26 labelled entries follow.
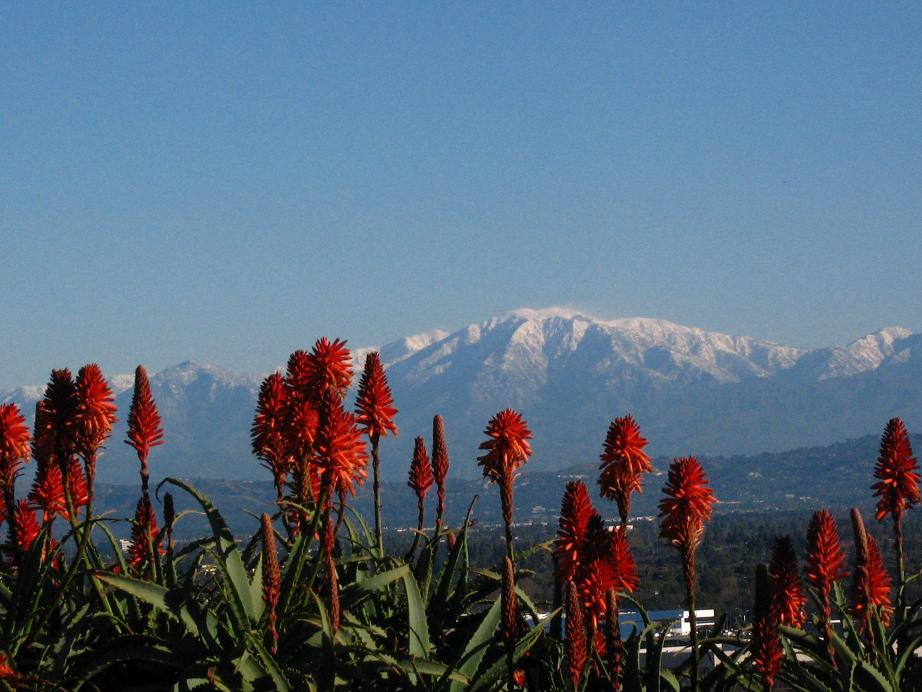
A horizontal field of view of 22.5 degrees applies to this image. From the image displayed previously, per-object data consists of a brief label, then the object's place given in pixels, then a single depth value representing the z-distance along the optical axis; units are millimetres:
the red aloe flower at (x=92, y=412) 15256
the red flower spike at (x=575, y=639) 12541
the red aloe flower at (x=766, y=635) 12560
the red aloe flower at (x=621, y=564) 14379
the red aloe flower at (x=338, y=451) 14261
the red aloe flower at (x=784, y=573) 14078
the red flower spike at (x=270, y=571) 12351
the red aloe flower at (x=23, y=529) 16433
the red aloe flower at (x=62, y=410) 15282
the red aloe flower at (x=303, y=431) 15033
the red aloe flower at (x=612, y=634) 14026
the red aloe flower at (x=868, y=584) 15897
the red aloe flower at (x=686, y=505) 14340
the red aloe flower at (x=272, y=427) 16381
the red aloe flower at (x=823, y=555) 14824
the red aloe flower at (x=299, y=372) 16394
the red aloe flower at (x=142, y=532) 16015
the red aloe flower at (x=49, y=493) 17087
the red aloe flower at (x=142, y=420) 15701
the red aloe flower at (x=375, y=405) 17035
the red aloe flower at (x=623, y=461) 15923
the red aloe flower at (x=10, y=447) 16001
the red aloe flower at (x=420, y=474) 18095
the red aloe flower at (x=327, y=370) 16106
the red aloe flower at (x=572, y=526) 14379
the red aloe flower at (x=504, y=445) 15792
